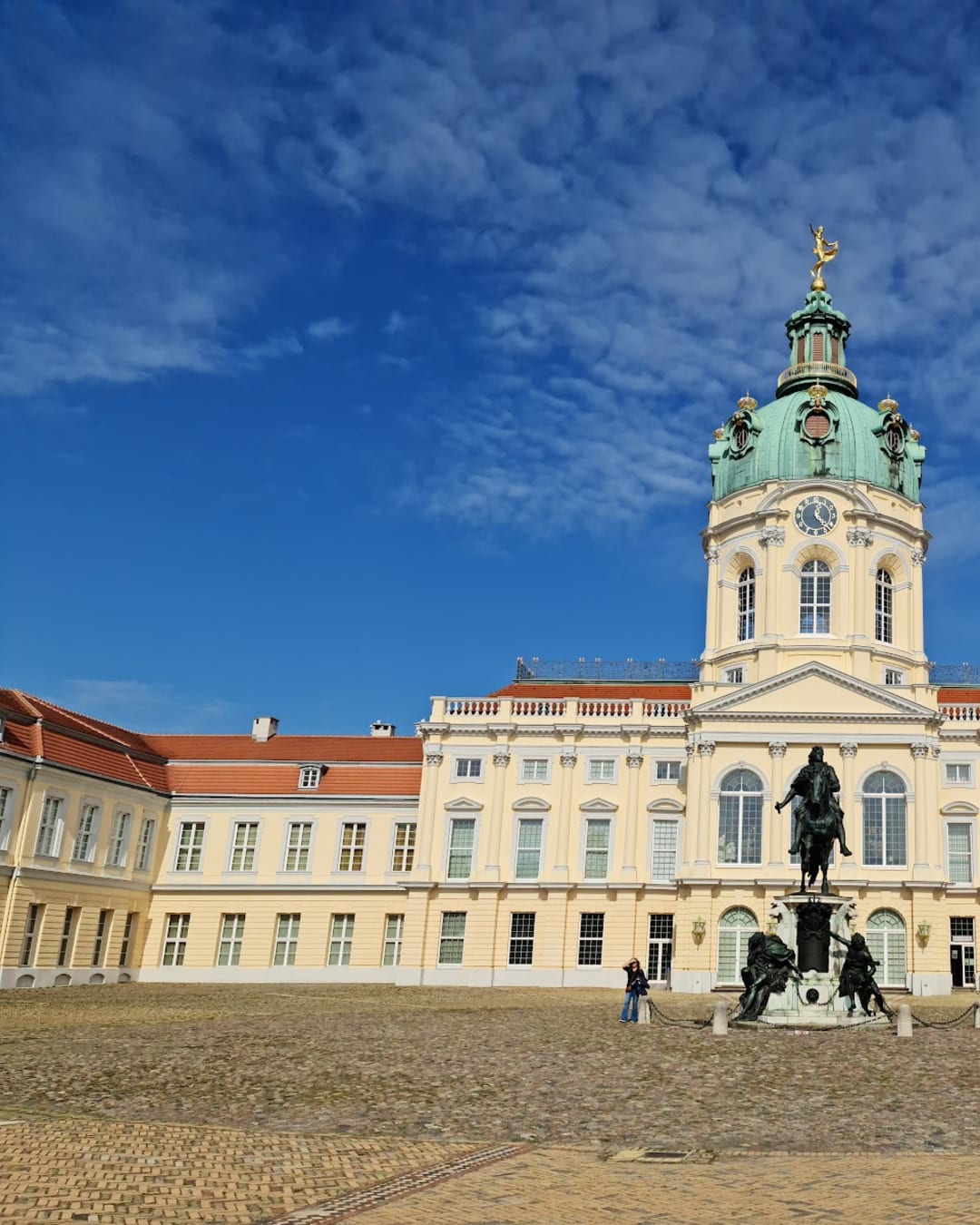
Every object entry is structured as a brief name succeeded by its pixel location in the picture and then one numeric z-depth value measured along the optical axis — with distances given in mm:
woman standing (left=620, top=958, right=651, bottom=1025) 28703
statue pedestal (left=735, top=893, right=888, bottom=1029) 26328
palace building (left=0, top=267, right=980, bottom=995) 47594
